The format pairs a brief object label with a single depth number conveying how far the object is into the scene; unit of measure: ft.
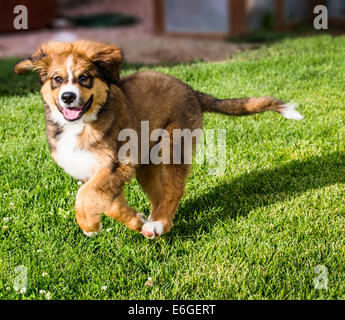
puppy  9.20
